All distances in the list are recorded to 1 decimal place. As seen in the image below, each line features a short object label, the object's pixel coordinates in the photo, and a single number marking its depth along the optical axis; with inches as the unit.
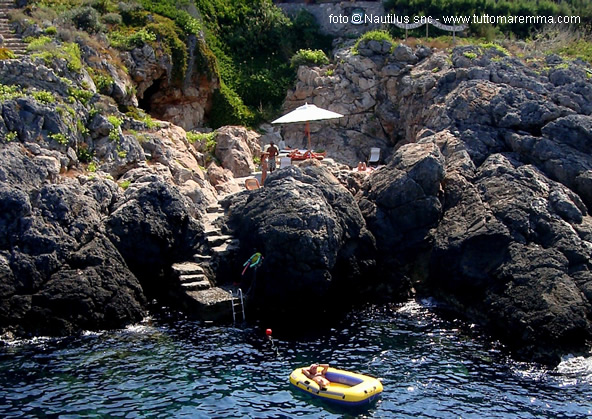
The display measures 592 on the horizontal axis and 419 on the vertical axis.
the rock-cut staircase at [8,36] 1242.0
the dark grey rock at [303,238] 978.7
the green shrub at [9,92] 1063.6
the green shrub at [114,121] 1150.8
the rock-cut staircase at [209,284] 958.4
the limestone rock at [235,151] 1307.8
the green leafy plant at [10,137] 1004.6
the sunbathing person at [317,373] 756.0
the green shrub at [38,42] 1217.9
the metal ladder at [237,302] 965.2
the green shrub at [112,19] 1421.0
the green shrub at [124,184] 1073.5
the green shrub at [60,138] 1050.7
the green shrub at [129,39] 1370.6
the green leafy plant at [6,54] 1171.3
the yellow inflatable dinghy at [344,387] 729.0
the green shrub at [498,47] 1423.5
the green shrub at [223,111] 1510.8
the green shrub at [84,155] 1099.3
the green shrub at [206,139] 1333.7
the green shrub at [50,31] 1293.1
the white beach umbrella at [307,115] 1258.7
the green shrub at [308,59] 1621.6
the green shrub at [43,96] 1094.4
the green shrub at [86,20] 1374.3
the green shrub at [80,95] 1149.5
